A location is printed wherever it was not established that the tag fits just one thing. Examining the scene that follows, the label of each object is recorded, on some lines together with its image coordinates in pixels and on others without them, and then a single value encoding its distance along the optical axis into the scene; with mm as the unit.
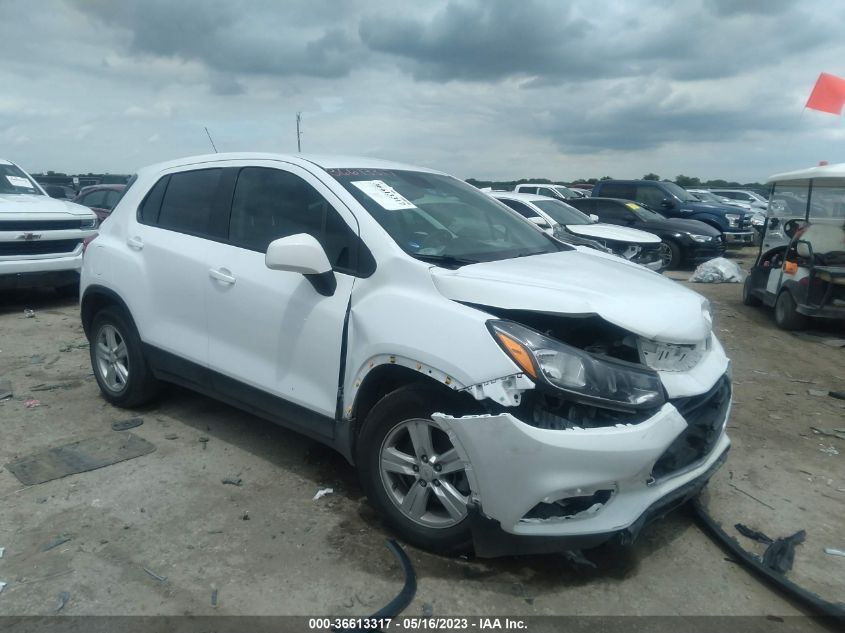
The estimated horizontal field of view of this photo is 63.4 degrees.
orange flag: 9148
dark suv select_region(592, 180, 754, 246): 17875
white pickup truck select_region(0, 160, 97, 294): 8164
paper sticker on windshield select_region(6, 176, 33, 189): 9531
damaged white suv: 2750
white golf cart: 7840
